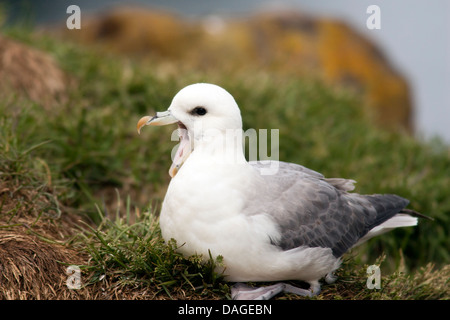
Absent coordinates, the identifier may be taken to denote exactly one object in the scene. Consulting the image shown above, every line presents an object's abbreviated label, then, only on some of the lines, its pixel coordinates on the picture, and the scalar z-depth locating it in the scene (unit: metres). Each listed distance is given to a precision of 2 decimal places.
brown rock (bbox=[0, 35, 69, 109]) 5.53
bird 3.11
